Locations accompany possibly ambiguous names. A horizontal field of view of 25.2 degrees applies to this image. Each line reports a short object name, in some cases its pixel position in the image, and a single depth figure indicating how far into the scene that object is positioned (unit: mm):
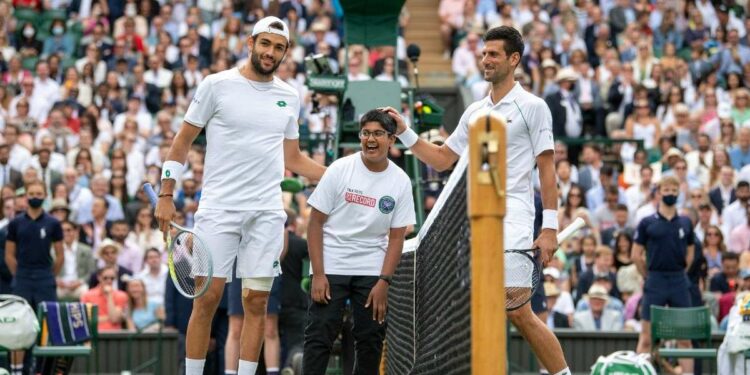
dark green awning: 17469
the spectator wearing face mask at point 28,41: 27531
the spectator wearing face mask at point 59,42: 27453
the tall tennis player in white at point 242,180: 10242
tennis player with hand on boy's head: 10000
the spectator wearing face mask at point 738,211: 21594
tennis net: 7770
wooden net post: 6867
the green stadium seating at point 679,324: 16656
